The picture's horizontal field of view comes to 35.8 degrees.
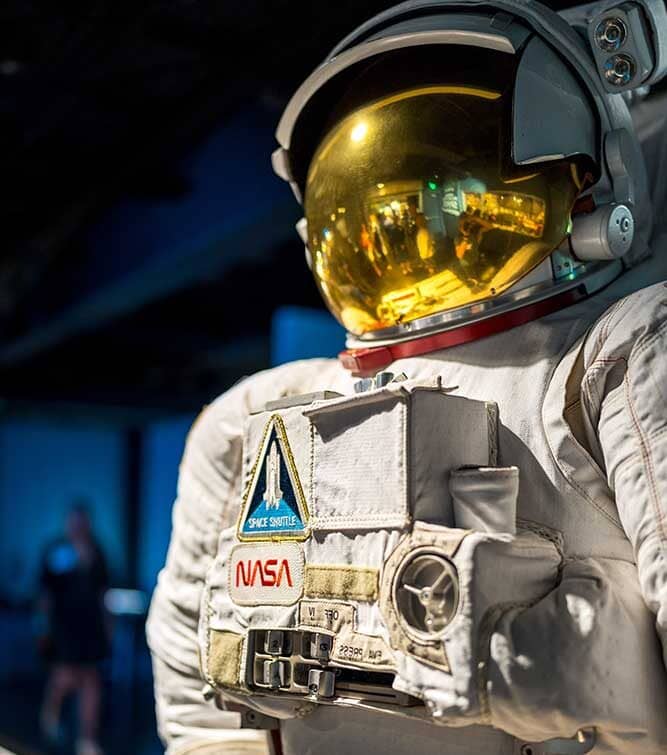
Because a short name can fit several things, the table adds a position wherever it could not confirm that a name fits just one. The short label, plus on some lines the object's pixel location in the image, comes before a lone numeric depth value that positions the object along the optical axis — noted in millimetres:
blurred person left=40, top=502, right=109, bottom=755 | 4094
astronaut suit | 864
